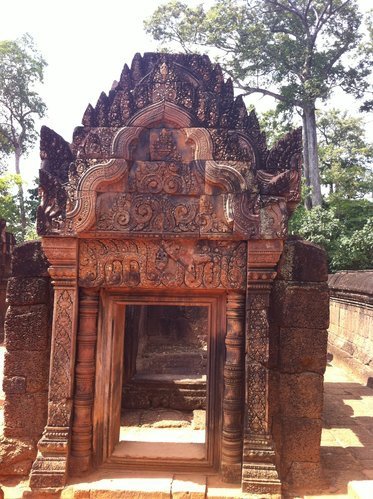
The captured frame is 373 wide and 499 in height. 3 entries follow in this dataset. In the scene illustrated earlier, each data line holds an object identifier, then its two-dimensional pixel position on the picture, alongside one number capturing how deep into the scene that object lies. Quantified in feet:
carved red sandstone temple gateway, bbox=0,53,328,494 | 14.75
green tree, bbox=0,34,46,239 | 93.91
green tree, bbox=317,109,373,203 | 78.89
